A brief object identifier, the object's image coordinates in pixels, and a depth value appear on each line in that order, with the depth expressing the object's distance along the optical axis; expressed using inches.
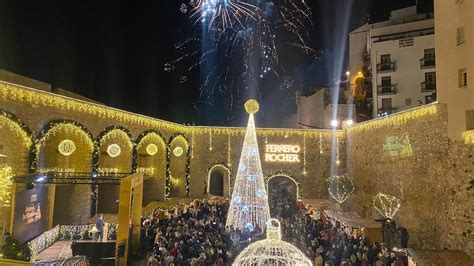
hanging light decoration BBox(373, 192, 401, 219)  603.6
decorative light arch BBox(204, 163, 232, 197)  907.4
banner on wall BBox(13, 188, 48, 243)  420.8
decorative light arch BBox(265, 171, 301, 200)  907.4
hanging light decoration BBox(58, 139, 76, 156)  529.4
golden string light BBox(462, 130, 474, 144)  428.2
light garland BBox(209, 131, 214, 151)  916.0
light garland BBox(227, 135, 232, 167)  912.9
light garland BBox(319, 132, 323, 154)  918.4
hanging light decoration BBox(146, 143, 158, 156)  733.0
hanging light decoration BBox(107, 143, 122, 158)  617.4
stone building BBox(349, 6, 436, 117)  908.6
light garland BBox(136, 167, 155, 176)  776.0
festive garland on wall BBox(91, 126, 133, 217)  602.5
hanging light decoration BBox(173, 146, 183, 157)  858.1
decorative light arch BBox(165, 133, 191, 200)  812.6
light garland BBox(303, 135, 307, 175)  914.6
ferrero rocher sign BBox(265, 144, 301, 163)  919.0
